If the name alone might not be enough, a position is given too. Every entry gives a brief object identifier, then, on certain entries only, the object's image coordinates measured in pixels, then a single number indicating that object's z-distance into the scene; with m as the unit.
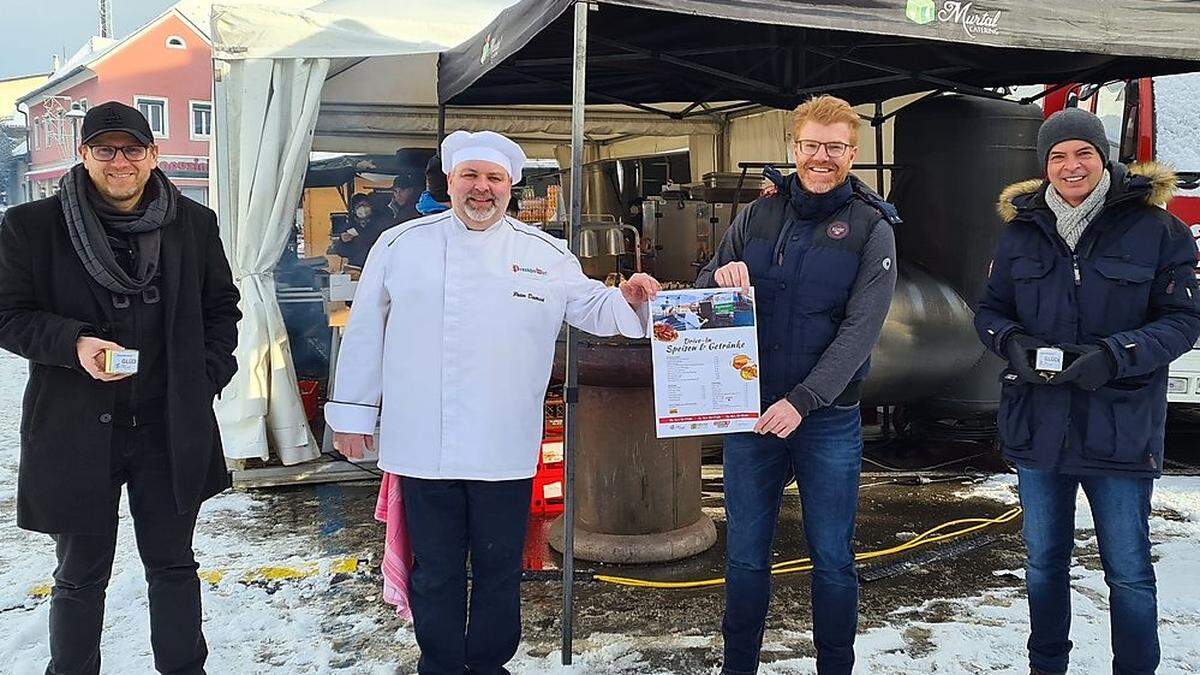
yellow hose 4.30
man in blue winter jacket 2.81
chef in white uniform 2.75
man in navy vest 2.82
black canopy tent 3.29
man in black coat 2.65
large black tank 5.87
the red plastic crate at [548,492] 5.31
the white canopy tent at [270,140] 5.65
